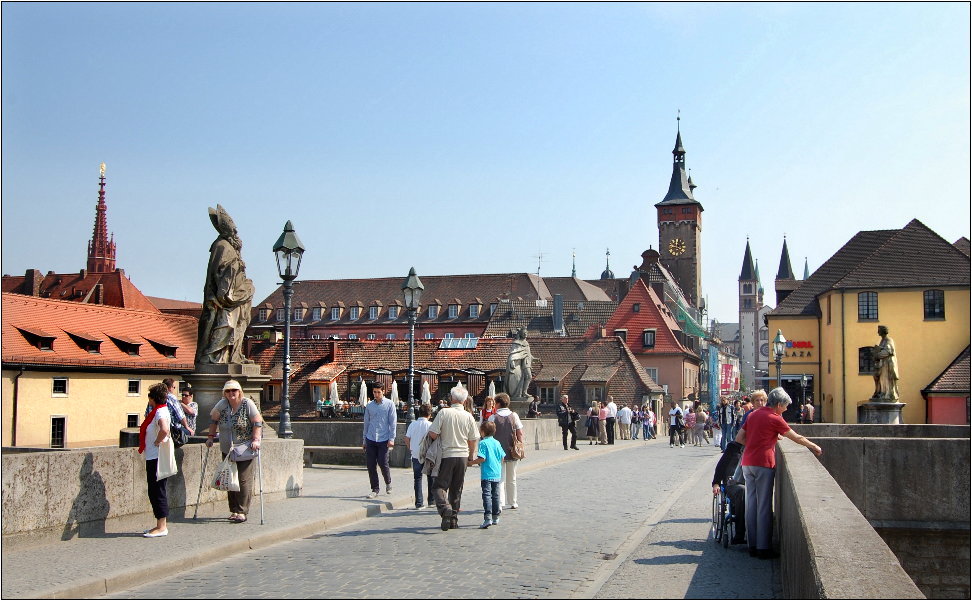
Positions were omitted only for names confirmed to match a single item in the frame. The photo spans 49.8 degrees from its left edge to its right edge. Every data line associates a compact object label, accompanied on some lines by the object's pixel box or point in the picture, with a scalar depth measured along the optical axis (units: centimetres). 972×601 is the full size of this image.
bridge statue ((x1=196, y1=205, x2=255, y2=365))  1472
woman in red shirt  1011
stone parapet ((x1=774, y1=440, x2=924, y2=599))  410
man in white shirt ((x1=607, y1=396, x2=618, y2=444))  3959
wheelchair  1081
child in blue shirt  1259
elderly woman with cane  1205
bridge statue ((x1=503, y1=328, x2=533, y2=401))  3569
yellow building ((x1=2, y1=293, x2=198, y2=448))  4594
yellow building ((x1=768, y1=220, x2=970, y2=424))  4953
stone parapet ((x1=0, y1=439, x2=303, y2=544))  961
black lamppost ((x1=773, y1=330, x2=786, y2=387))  3622
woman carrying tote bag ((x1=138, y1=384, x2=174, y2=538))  1086
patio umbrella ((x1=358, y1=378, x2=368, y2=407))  4562
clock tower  14250
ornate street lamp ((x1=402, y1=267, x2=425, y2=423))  2442
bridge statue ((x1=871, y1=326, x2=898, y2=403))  2677
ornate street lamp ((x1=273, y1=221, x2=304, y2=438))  1809
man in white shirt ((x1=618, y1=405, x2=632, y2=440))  4459
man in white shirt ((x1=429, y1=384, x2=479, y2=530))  1249
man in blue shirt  1534
